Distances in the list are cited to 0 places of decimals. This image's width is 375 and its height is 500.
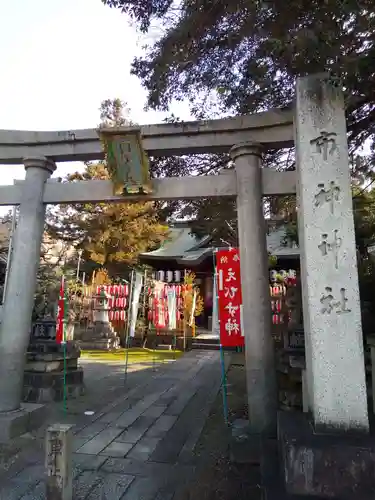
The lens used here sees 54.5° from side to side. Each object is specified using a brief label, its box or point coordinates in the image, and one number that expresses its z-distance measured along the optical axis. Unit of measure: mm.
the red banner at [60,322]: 7016
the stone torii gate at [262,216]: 3371
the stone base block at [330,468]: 2916
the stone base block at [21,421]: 4754
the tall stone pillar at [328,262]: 3303
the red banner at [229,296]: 5078
